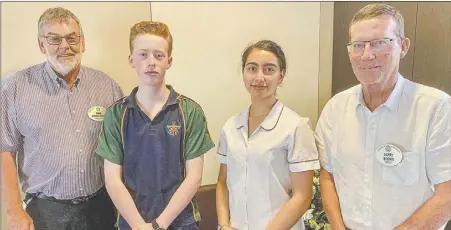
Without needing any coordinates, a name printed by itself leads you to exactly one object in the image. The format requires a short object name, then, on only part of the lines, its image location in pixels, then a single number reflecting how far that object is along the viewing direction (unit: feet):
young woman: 5.75
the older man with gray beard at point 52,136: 6.18
